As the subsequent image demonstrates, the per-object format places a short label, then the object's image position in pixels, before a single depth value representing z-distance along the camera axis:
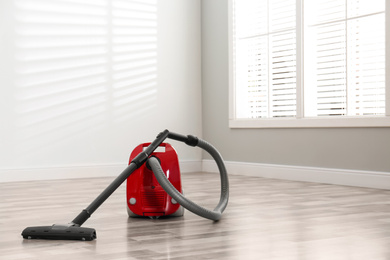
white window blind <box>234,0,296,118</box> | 4.70
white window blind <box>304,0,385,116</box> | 4.02
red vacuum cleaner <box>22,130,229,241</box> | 2.36
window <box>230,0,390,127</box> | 4.05
